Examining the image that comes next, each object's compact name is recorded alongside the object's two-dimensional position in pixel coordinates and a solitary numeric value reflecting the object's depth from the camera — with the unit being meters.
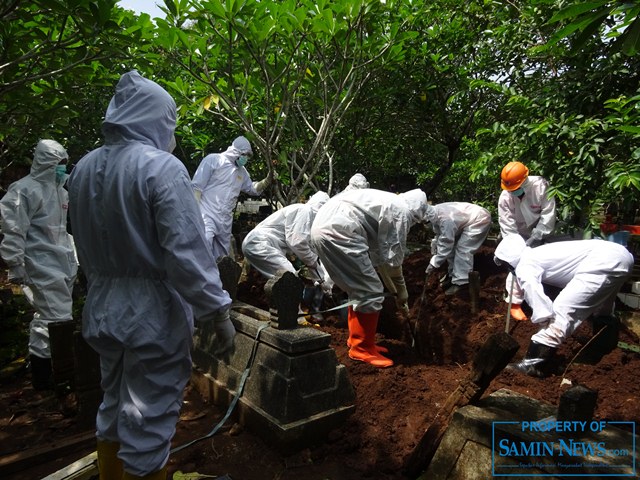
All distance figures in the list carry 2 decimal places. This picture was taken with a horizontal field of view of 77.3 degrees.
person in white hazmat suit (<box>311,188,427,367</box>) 3.83
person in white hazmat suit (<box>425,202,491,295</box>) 5.94
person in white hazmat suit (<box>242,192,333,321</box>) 5.07
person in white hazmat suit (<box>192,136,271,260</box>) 5.72
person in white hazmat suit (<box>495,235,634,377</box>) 3.37
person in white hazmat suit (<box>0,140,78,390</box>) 3.48
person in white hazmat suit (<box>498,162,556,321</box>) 4.90
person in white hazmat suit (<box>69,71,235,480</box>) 1.78
